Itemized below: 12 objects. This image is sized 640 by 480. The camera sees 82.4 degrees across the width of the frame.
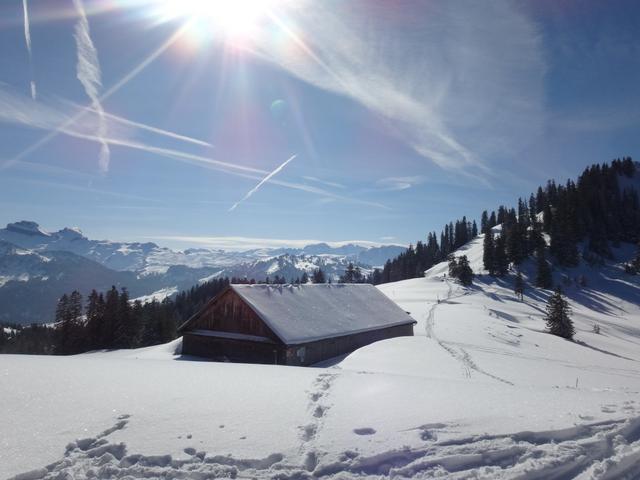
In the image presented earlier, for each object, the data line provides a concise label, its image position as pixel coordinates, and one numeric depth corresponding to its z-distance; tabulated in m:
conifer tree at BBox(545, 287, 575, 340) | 43.28
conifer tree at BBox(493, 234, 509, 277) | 90.69
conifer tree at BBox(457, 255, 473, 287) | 84.00
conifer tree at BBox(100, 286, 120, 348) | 52.94
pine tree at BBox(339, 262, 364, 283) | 110.22
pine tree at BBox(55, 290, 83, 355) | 53.00
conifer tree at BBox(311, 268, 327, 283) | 107.88
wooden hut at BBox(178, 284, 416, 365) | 24.08
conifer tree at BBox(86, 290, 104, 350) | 52.78
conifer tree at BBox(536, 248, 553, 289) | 81.50
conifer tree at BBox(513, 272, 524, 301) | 73.25
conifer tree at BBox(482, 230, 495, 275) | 93.31
